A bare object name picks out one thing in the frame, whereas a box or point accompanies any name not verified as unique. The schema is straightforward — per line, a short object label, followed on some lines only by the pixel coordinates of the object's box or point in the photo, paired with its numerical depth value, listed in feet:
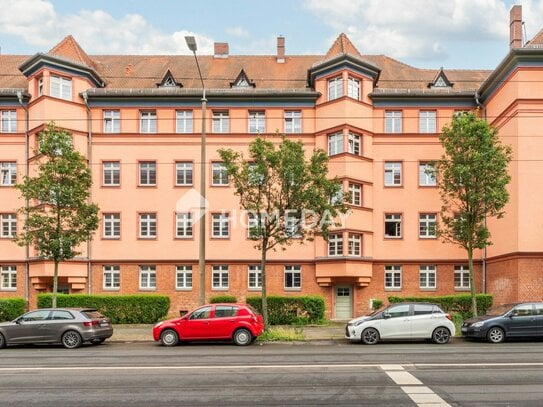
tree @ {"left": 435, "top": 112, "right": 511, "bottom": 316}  72.23
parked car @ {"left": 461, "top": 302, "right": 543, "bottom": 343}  62.23
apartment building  100.32
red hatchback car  60.95
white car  61.26
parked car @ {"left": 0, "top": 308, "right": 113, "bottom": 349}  60.44
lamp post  63.46
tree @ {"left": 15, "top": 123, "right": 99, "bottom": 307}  71.05
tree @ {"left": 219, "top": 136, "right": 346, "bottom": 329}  68.69
